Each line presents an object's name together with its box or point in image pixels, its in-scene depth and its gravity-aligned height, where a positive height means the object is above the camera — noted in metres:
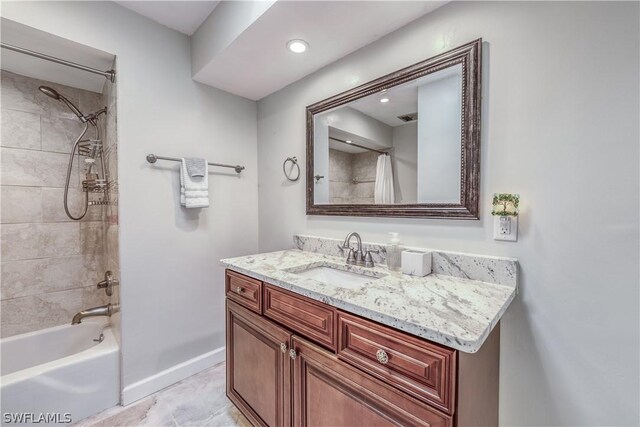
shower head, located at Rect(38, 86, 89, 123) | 1.76 +0.79
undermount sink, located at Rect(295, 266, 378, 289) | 1.36 -0.39
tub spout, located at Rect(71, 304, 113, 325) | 1.87 -0.77
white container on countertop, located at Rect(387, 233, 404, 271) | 1.30 -0.24
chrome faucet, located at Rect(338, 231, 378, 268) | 1.41 -0.28
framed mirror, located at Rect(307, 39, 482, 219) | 1.14 +0.34
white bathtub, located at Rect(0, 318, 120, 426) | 1.35 -1.02
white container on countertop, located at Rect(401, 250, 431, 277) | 1.18 -0.26
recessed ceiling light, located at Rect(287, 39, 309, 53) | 1.47 +0.94
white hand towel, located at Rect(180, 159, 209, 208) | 1.78 +0.12
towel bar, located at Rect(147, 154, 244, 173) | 1.67 +0.33
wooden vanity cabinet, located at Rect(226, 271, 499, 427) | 0.70 -0.56
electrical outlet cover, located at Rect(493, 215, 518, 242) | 1.04 -0.09
